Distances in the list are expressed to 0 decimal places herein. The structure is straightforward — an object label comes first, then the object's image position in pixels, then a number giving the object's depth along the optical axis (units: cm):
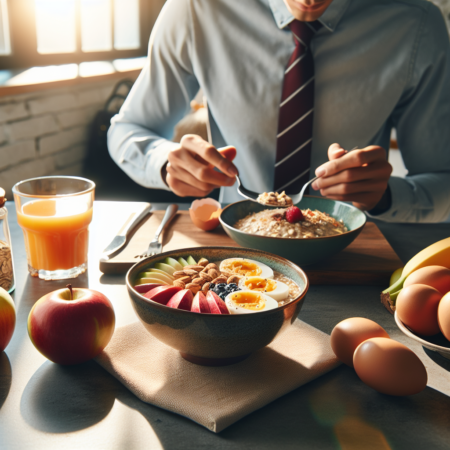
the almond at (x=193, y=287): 71
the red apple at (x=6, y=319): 67
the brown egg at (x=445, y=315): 63
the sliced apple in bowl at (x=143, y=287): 67
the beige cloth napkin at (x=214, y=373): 57
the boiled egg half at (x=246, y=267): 76
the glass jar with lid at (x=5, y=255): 84
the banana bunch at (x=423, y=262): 82
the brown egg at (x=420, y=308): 66
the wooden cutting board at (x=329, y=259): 98
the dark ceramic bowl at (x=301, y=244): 96
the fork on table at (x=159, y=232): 106
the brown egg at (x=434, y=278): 72
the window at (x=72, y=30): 268
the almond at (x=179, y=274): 74
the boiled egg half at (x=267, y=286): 69
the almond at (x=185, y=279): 72
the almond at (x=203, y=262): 79
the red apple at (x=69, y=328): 63
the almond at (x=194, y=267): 76
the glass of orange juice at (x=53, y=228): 94
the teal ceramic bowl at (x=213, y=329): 58
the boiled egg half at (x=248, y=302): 64
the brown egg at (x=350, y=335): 65
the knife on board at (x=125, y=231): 105
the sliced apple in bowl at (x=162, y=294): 65
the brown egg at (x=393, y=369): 58
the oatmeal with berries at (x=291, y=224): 103
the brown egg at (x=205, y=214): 125
